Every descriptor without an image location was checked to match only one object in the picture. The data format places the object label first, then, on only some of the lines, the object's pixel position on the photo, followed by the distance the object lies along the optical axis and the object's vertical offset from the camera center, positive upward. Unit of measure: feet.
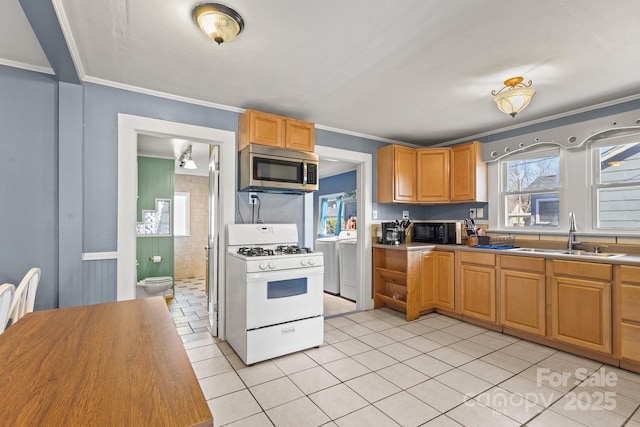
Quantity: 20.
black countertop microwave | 13.68 -0.77
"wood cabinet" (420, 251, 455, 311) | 12.40 -2.69
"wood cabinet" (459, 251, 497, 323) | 10.95 -2.61
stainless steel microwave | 9.75 +1.56
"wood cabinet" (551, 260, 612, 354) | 8.35 -2.57
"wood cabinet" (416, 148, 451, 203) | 13.74 +1.87
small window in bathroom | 21.48 +0.13
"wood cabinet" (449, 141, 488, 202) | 12.96 +1.81
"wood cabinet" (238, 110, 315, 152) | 9.94 +2.89
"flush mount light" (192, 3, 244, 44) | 5.56 +3.71
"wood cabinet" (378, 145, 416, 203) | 13.47 +1.88
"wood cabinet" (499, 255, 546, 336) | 9.66 -2.59
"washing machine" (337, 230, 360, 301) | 15.21 -2.64
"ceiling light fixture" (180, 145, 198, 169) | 15.75 +3.13
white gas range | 8.46 -2.45
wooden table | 2.23 -1.48
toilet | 14.52 -3.35
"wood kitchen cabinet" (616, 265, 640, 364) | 7.81 -2.53
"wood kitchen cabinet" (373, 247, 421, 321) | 12.13 -2.72
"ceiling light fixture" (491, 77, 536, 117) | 8.10 +3.25
